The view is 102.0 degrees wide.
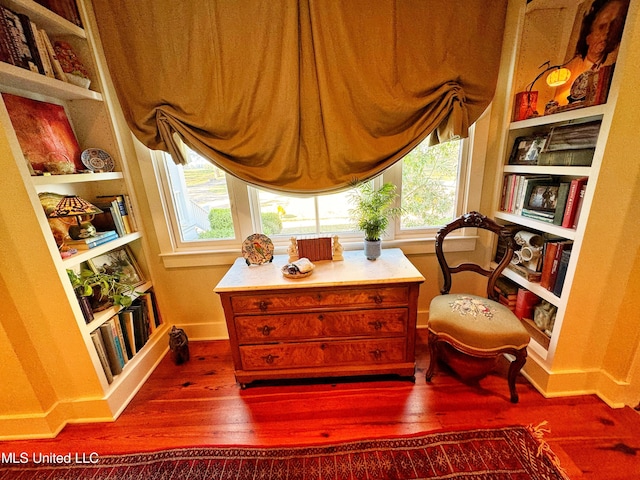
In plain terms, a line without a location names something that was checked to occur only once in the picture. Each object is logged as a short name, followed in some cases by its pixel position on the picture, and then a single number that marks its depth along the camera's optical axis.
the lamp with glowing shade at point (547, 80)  1.40
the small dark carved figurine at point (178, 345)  1.81
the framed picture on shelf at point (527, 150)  1.49
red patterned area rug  1.13
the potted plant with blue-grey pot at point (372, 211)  1.58
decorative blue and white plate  1.48
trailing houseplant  1.35
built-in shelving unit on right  1.21
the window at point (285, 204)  1.76
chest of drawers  1.44
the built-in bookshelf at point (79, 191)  1.12
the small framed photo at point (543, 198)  1.42
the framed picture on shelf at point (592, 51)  1.13
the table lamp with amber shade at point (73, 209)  1.19
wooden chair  1.33
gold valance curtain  1.41
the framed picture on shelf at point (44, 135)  1.19
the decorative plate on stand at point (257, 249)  1.72
